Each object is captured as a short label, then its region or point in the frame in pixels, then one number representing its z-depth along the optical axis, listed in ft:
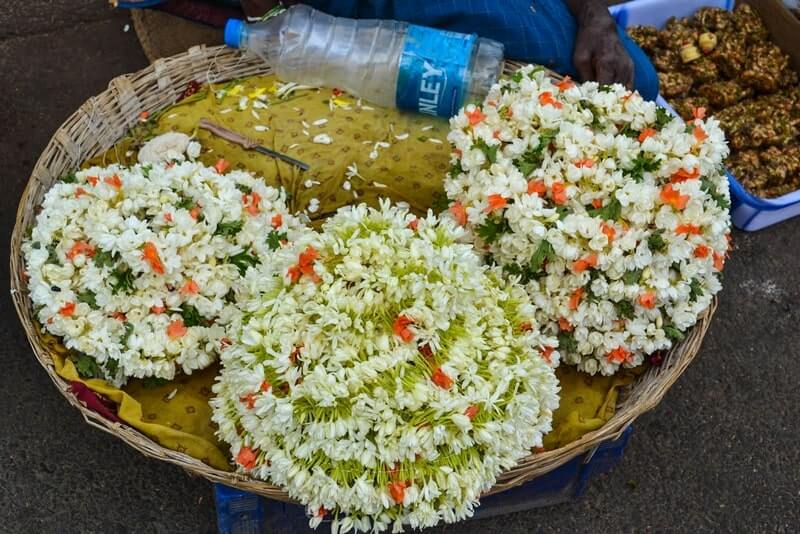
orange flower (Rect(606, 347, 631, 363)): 7.90
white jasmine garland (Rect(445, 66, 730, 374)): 7.26
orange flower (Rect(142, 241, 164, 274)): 7.12
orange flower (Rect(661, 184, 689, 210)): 7.20
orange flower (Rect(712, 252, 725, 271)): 7.78
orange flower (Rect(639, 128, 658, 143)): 7.67
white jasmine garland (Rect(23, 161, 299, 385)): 7.46
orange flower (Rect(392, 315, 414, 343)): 6.36
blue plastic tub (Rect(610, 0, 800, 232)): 11.59
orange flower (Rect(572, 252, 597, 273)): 7.25
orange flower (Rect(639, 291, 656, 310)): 7.39
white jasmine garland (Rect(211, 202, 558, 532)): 6.28
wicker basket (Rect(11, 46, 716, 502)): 7.46
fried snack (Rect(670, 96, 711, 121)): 12.90
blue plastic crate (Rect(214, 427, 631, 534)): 8.21
